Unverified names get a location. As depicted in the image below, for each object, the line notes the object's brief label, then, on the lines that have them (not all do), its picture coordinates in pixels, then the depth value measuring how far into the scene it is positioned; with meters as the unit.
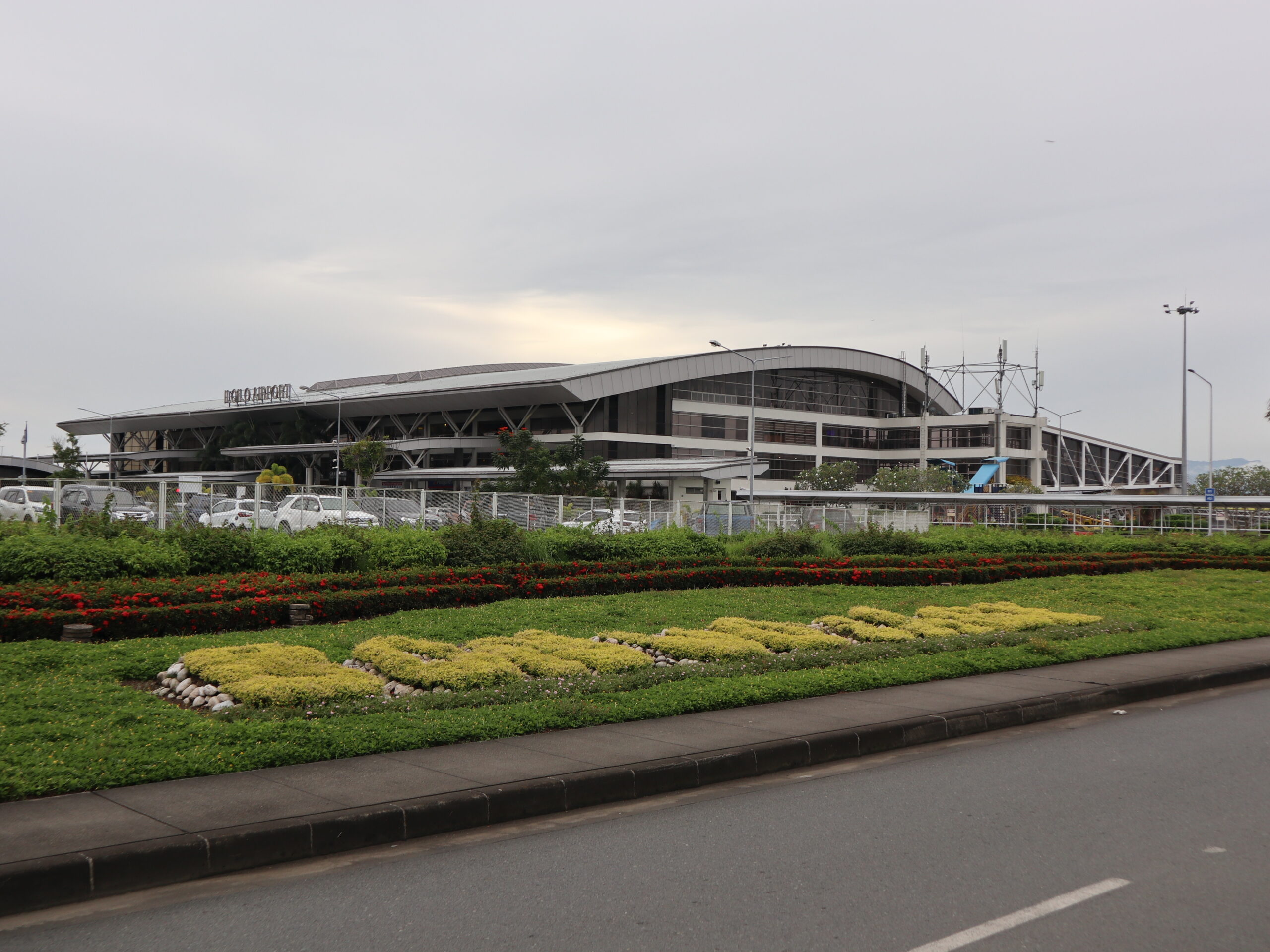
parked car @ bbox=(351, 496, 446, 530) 33.41
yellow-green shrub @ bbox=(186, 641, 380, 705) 9.11
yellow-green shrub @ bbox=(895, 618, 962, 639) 15.27
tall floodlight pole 60.72
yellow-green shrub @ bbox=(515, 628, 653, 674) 11.39
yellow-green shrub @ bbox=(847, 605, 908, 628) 16.16
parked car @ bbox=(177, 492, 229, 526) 27.14
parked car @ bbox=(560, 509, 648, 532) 35.90
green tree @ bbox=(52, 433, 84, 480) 87.56
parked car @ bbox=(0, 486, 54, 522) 30.45
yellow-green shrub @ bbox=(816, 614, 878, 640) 14.93
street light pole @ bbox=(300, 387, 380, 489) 79.62
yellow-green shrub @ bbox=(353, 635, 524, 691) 10.21
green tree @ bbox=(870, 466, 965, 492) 82.56
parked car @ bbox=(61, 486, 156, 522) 24.84
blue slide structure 87.19
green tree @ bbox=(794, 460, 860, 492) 81.69
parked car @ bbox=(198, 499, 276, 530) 29.03
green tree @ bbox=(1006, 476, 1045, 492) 84.69
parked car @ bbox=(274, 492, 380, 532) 32.56
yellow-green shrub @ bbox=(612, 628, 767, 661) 12.41
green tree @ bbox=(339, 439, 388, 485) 76.25
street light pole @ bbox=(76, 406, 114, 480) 104.88
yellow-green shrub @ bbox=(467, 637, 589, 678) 10.84
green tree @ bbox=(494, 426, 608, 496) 55.56
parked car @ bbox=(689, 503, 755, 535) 43.22
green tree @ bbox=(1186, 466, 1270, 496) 113.50
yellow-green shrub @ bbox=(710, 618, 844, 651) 13.59
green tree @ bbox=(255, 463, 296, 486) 69.44
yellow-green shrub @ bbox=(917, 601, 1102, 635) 16.58
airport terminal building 75.38
